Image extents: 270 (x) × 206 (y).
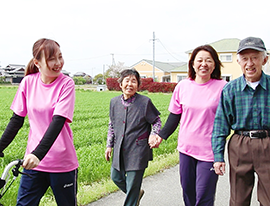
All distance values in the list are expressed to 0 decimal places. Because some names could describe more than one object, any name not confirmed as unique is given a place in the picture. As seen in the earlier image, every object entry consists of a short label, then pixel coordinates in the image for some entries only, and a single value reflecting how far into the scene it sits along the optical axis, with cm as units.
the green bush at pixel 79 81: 7678
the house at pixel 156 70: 5821
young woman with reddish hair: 239
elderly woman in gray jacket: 329
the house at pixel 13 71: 8288
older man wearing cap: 250
